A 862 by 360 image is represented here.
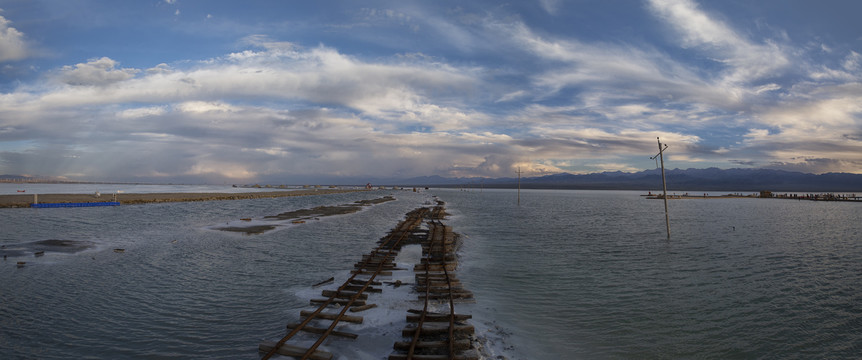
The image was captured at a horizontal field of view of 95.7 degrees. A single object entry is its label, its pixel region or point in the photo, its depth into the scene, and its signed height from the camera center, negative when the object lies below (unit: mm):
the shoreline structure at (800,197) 107600 -3939
